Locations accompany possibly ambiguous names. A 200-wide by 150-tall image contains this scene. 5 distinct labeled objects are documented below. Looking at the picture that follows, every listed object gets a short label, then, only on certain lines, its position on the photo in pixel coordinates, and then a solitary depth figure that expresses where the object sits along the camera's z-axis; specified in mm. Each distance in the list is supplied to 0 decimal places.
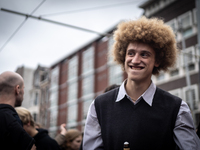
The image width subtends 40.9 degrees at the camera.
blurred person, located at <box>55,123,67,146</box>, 4969
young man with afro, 2037
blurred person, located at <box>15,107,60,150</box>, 3645
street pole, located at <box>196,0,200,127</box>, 5723
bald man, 2387
